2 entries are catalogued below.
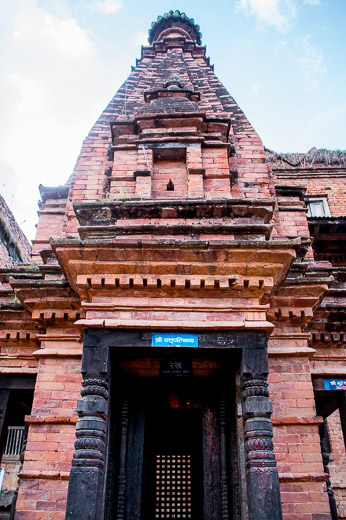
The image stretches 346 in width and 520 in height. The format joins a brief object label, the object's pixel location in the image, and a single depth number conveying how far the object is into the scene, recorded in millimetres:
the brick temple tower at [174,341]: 5254
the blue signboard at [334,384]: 6910
